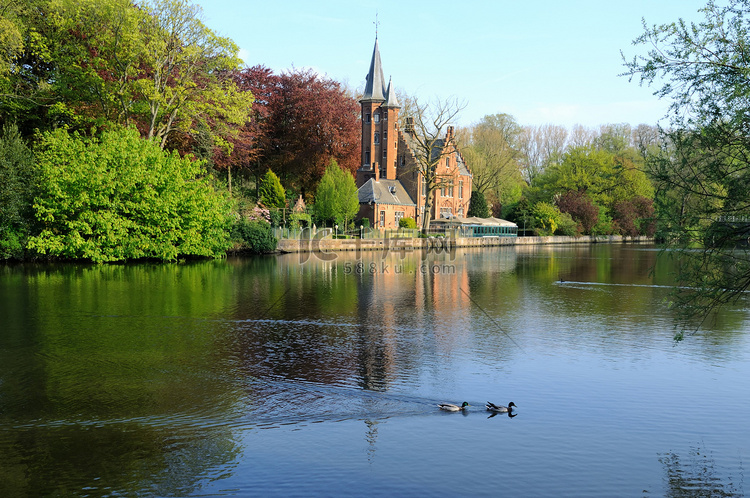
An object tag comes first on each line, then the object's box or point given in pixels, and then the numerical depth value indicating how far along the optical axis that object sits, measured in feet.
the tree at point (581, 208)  257.55
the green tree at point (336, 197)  179.32
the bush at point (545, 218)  250.16
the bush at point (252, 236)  140.46
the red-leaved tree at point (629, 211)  263.90
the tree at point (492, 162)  270.05
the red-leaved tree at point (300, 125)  198.49
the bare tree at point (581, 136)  348.18
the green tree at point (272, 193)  167.12
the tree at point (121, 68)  120.06
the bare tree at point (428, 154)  191.83
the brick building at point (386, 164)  217.56
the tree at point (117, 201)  107.04
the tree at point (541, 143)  342.03
